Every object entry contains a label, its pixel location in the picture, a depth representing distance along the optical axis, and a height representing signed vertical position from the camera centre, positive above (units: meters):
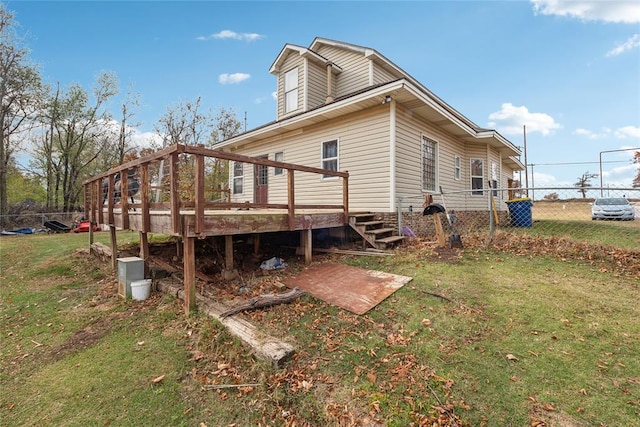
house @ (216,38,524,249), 7.42 +2.30
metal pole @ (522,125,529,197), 26.18 +5.49
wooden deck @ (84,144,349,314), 3.69 -0.08
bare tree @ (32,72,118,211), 19.89 +5.75
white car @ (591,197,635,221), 12.24 -0.21
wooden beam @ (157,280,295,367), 2.55 -1.29
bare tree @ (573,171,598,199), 41.39 +4.15
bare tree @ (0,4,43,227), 16.48 +7.54
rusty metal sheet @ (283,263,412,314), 3.73 -1.16
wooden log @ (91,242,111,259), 7.27 -1.03
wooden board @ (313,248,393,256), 5.81 -0.93
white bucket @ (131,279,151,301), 4.53 -1.28
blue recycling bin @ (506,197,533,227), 9.33 -0.16
